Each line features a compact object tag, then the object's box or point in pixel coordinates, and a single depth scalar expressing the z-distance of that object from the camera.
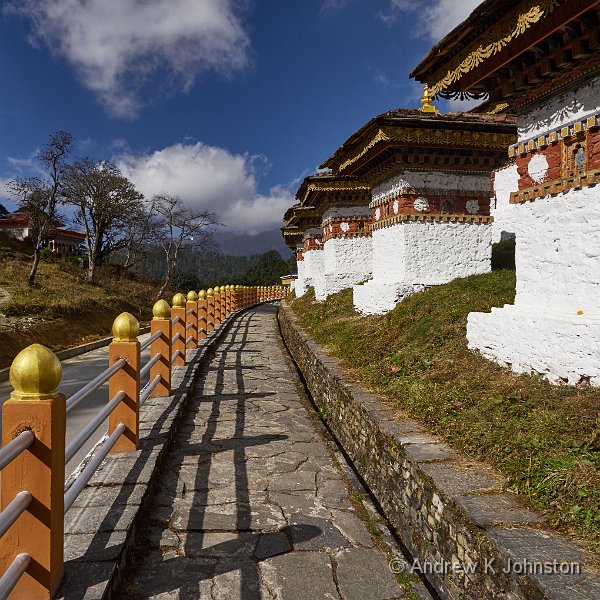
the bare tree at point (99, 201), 30.88
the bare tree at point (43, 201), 26.48
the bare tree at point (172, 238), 34.81
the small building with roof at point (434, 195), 7.57
